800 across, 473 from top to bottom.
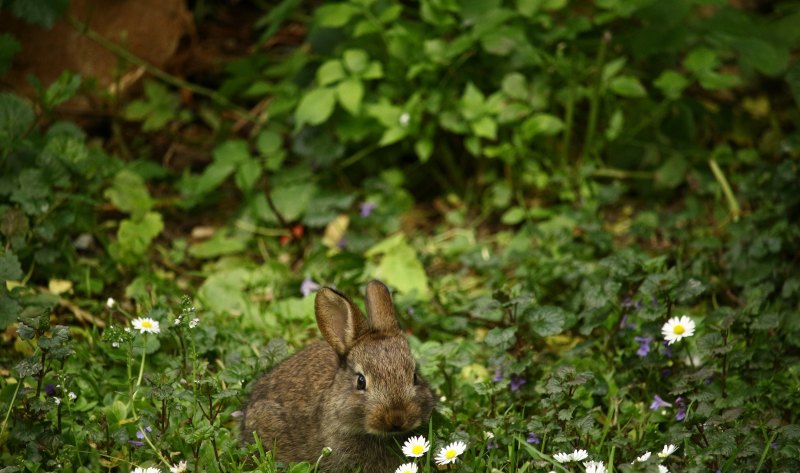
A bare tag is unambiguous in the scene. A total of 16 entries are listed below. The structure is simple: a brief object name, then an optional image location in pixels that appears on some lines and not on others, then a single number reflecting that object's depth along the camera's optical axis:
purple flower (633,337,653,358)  8.77
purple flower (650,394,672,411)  8.25
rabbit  7.64
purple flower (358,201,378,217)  12.35
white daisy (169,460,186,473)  7.49
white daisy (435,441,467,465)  7.20
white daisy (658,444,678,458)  7.10
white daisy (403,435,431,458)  7.30
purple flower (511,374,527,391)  8.55
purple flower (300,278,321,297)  10.79
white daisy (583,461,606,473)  6.84
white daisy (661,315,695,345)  8.05
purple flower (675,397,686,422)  7.97
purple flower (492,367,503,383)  8.70
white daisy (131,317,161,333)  8.23
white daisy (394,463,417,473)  7.04
